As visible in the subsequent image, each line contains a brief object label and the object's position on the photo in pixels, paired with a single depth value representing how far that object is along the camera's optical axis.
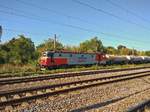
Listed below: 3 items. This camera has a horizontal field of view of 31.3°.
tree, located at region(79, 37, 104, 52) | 112.19
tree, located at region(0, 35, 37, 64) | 52.61
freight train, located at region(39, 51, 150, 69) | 35.88
